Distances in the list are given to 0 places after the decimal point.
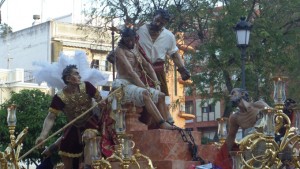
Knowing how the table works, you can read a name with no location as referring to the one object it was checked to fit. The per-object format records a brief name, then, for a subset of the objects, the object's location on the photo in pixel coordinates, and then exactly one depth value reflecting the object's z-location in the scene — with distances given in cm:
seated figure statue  1409
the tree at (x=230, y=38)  2734
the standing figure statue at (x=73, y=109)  1419
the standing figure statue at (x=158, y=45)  1510
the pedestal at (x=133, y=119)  1423
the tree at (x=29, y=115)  3718
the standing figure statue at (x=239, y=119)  1336
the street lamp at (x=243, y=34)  1923
